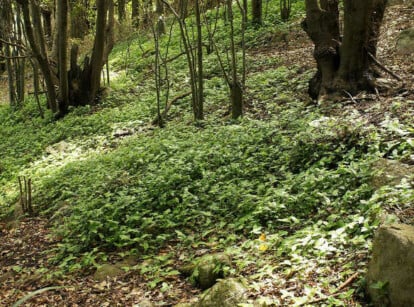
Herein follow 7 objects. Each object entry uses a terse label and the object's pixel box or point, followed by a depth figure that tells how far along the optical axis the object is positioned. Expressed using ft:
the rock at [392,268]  9.61
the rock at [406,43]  33.65
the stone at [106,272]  16.60
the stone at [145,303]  14.10
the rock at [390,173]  14.84
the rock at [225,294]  11.74
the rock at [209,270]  13.89
